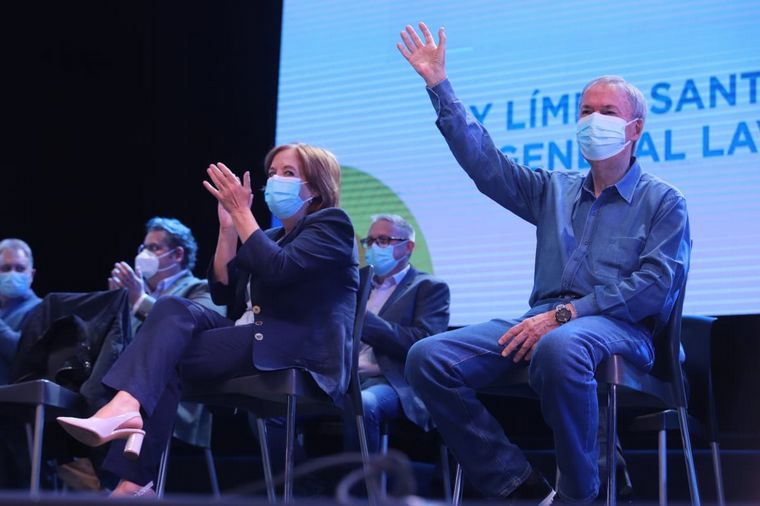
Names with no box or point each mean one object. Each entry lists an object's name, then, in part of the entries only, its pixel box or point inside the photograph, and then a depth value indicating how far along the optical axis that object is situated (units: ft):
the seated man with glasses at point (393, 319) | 23.91
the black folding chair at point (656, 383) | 17.15
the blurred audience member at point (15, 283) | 29.09
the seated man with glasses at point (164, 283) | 25.35
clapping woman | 17.83
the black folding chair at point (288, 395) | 19.12
